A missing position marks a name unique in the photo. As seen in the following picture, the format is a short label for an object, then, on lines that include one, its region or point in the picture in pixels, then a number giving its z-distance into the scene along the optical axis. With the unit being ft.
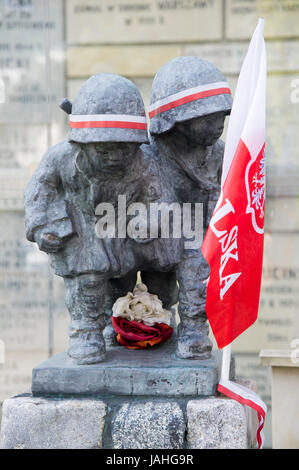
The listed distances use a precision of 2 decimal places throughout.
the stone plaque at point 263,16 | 22.25
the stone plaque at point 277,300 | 22.66
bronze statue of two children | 11.90
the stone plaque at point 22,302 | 23.29
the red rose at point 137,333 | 13.97
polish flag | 11.94
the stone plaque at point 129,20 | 22.43
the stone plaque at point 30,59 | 22.79
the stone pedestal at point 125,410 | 12.21
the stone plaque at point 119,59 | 22.53
